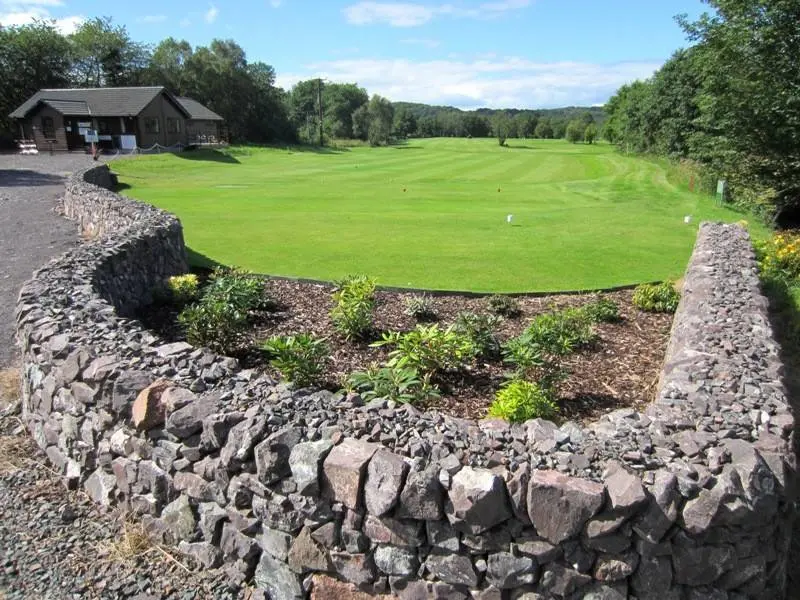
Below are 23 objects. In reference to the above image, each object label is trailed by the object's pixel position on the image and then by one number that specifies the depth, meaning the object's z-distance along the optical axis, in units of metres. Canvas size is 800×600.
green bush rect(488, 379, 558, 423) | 5.22
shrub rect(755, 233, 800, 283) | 11.34
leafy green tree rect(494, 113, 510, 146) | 120.16
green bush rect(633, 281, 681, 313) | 9.50
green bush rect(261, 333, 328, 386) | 6.15
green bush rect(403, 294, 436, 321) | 9.00
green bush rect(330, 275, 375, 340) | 7.93
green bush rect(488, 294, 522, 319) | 9.20
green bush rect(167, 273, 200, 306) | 9.46
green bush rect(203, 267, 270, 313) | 8.55
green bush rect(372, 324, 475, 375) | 6.50
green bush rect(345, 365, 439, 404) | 5.63
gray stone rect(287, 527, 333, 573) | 3.59
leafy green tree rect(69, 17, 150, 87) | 69.19
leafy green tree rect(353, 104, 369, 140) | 100.19
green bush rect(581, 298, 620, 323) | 8.84
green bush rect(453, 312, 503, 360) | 7.38
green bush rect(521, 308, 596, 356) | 6.85
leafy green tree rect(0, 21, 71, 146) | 57.00
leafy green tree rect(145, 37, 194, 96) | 71.19
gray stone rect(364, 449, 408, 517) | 3.32
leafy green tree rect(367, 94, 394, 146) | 88.69
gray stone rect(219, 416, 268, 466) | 3.72
